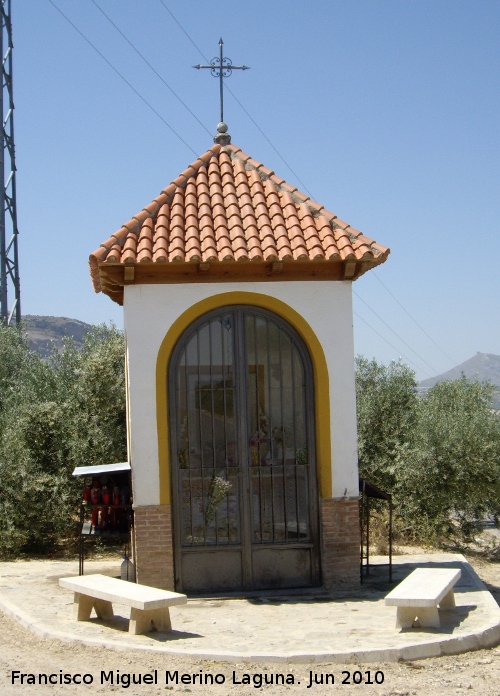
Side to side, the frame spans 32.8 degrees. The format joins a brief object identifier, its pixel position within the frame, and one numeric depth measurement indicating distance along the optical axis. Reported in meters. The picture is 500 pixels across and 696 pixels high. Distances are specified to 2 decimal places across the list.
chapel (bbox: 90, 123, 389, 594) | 9.05
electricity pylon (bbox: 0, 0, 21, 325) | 18.73
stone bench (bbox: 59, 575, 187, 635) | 6.93
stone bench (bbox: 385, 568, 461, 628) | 6.86
